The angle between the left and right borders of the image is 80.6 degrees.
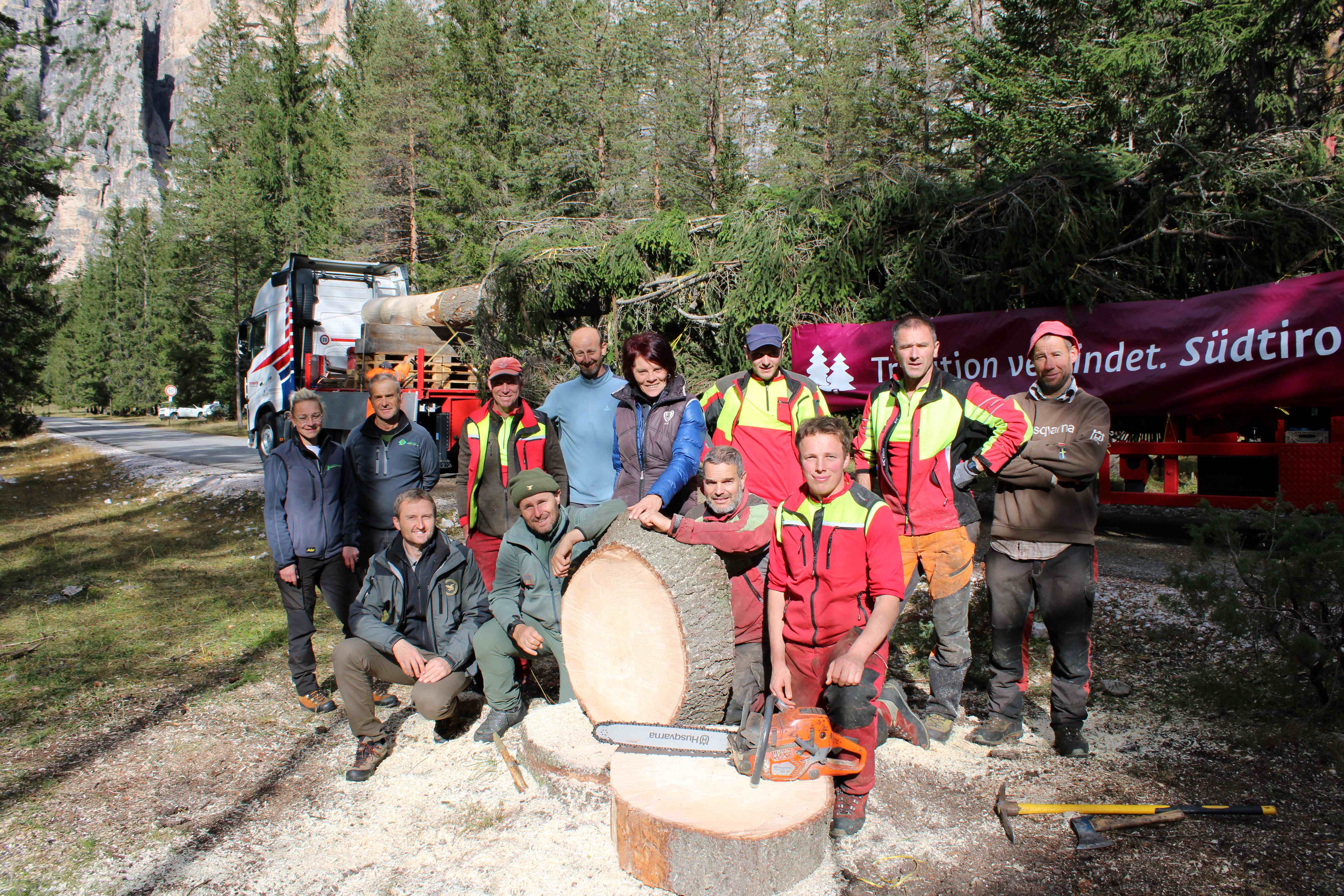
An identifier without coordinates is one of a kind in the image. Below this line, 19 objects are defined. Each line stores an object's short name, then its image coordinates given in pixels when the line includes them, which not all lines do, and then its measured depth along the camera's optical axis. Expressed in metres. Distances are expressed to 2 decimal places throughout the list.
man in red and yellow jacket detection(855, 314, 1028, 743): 3.48
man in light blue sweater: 4.35
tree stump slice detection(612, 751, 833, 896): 2.51
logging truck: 12.34
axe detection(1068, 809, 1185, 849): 2.73
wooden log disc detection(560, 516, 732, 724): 3.17
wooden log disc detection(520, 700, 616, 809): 3.27
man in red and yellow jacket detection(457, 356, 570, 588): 4.54
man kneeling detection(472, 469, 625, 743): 3.79
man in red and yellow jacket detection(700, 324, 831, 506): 3.97
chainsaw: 2.74
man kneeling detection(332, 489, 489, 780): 3.58
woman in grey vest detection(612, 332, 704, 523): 3.84
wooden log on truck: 12.79
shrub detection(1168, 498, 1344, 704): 3.40
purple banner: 5.78
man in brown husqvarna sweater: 3.32
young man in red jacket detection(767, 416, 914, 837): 2.93
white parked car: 40.12
